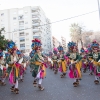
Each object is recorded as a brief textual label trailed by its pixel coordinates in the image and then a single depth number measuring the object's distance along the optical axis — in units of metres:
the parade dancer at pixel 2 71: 11.51
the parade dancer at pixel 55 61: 17.20
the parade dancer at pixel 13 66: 8.59
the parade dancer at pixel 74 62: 9.65
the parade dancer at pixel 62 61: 14.12
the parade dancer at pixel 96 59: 9.80
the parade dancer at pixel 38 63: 9.19
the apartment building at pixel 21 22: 85.75
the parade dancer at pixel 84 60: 16.67
